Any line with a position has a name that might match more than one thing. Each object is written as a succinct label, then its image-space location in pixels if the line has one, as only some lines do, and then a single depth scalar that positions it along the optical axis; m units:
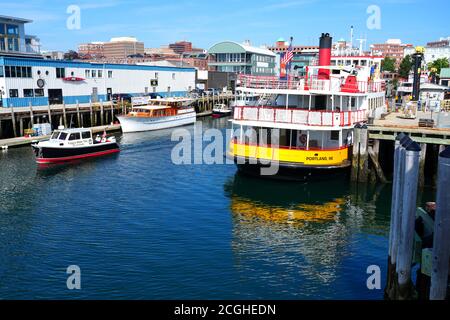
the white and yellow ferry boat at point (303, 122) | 27.83
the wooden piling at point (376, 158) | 29.39
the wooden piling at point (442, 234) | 10.33
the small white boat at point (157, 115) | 55.03
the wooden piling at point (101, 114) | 57.31
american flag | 32.29
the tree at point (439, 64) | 110.41
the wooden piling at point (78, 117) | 53.07
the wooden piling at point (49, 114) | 48.75
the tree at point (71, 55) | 120.61
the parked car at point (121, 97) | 67.16
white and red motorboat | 34.97
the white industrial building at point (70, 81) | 50.28
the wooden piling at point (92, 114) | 55.32
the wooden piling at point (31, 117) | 46.47
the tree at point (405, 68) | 120.50
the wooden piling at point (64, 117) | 51.12
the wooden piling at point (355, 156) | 28.84
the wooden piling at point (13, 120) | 44.21
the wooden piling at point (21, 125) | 45.50
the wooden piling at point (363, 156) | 28.61
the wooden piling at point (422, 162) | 27.30
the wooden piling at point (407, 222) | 11.96
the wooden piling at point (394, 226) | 12.93
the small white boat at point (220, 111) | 78.62
